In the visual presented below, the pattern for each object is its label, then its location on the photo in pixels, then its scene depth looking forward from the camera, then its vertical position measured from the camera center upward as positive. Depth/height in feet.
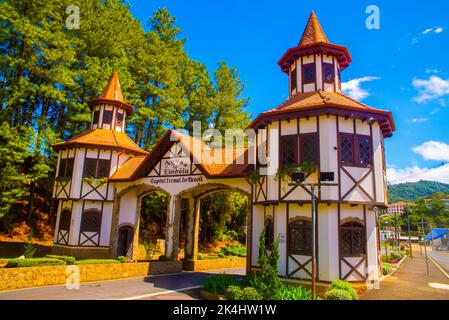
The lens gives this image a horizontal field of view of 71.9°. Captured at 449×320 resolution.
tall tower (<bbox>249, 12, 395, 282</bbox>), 42.50 +5.60
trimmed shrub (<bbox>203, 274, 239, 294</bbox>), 41.14 -8.35
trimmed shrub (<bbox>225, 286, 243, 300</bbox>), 37.04 -8.53
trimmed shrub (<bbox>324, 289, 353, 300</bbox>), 35.32 -7.90
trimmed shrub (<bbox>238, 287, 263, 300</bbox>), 35.95 -8.33
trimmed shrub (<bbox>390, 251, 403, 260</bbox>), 98.94 -9.35
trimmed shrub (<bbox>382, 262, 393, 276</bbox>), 57.32 -8.01
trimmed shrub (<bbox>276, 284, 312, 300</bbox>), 35.27 -8.07
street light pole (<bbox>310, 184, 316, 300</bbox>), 33.91 -3.53
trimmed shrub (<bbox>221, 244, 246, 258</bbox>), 96.30 -9.44
